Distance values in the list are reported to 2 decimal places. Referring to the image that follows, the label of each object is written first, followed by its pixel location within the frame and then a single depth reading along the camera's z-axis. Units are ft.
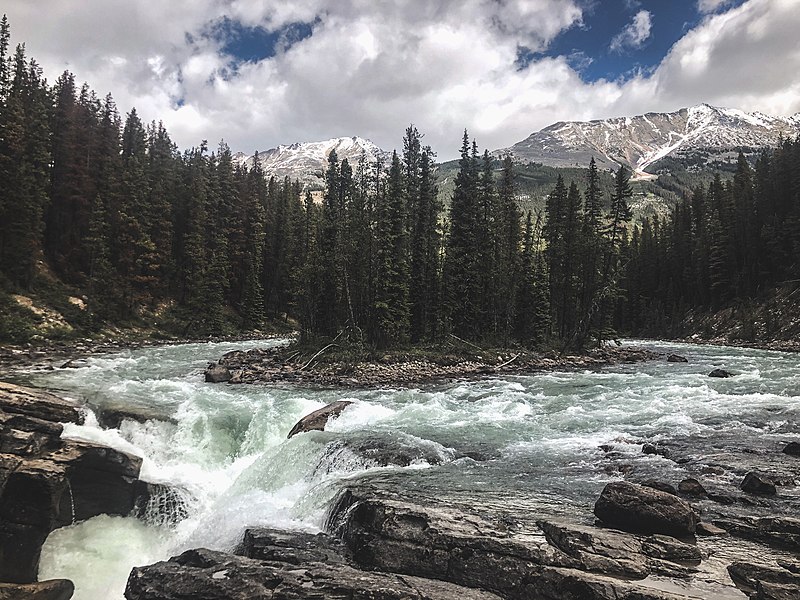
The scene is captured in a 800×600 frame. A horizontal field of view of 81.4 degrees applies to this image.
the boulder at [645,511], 29.12
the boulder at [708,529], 29.91
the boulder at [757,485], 36.73
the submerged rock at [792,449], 46.24
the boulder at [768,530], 28.02
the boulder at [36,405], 43.70
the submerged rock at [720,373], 99.17
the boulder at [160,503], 44.50
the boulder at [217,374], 95.16
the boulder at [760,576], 22.84
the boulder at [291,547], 29.76
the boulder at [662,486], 36.17
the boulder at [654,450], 48.14
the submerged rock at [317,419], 60.34
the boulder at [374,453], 48.73
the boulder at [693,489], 36.96
